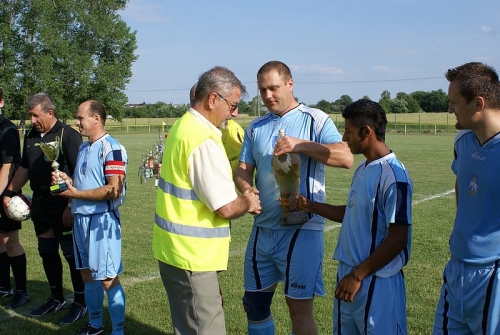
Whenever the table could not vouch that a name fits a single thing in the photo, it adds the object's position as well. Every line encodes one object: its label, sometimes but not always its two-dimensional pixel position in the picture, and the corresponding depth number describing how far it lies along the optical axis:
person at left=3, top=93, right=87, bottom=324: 5.82
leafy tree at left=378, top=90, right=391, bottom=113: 72.38
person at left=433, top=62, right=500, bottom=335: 3.11
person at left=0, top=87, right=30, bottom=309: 5.99
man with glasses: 3.43
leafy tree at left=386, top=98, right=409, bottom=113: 71.75
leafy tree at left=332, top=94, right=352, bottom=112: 67.85
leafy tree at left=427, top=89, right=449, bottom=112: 73.38
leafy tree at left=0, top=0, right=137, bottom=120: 58.00
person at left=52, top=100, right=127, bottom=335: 5.06
